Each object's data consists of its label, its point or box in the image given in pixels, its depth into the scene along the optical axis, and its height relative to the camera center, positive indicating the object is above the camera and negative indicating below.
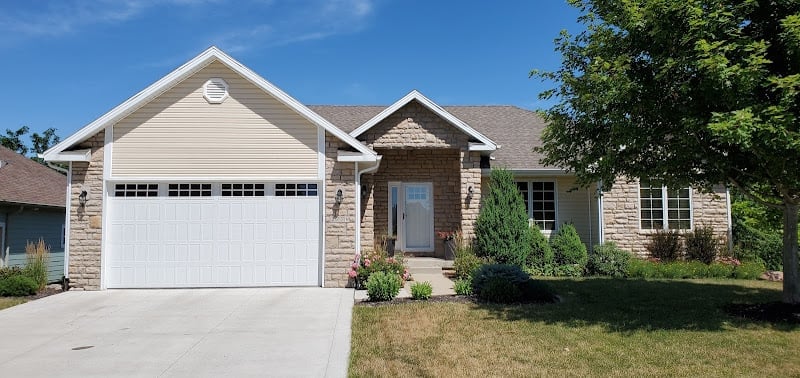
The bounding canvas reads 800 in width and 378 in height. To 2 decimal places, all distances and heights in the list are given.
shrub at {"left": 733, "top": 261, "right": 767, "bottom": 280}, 14.18 -1.57
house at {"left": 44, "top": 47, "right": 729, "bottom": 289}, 11.99 +0.65
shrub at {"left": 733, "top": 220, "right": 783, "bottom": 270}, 15.65 -1.00
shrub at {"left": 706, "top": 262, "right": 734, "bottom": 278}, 14.38 -1.58
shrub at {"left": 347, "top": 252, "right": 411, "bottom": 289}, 11.89 -1.17
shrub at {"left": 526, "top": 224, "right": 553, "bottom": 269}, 14.87 -1.10
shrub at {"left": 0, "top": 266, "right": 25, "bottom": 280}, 12.13 -1.27
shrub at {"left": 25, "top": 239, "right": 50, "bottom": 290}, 12.12 -1.09
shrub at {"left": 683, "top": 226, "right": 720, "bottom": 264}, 15.46 -0.93
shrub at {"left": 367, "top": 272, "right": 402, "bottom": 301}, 10.41 -1.42
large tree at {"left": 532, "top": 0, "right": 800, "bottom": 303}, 7.22 +1.79
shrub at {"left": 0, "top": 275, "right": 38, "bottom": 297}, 11.61 -1.52
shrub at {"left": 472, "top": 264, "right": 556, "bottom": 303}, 10.20 -1.41
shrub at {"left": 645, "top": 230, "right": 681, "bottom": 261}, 15.70 -0.97
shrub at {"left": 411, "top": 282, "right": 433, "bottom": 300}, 10.43 -1.52
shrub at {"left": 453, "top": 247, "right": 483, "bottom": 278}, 13.32 -1.24
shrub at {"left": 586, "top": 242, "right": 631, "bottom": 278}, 14.74 -1.33
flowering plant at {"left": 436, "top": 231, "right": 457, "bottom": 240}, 15.57 -0.60
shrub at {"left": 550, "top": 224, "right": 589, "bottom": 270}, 15.03 -1.01
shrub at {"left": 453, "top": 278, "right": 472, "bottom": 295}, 10.88 -1.51
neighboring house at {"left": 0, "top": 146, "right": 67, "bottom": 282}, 16.95 +0.29
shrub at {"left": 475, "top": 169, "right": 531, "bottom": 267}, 14.20 -0.34
